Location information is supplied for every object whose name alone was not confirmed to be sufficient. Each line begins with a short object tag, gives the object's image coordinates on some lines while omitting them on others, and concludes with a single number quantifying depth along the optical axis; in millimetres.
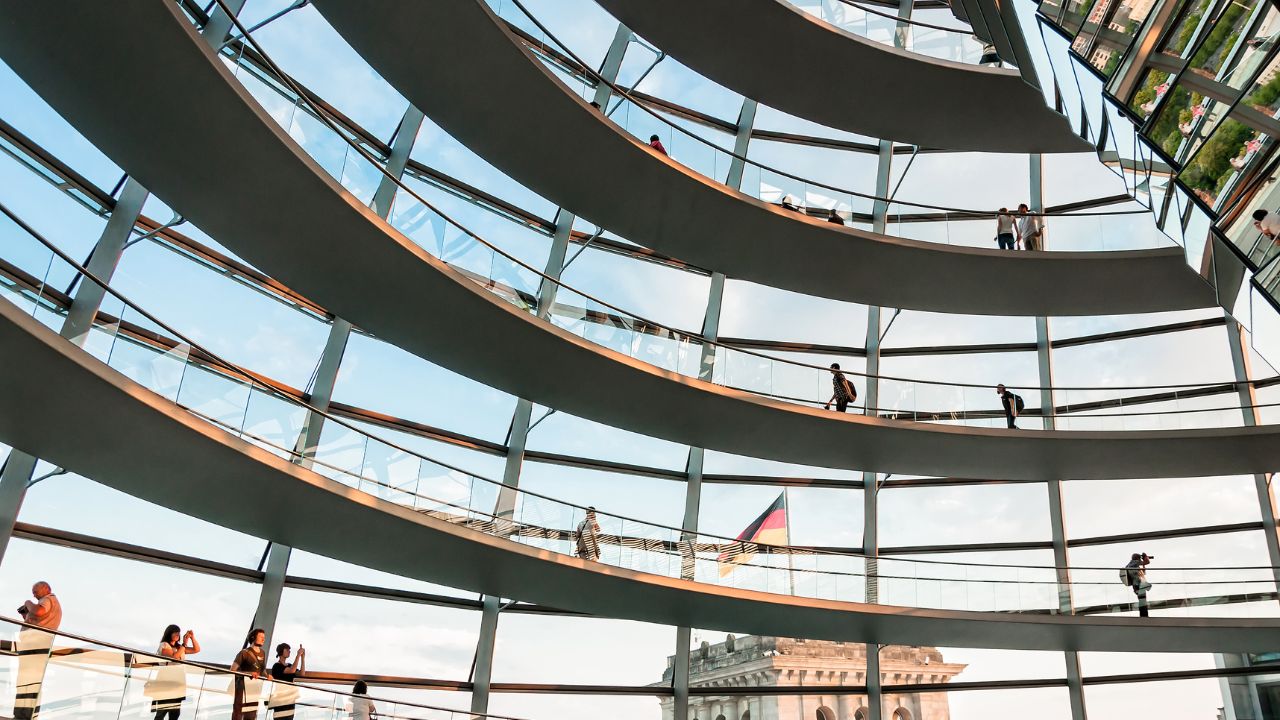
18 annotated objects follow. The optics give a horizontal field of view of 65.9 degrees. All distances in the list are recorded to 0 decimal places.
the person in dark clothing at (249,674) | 11602
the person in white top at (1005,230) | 21531
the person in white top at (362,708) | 13062
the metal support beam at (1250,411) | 20484
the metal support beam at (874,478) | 19922
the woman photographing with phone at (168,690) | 10508
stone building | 19625
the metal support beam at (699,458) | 19031
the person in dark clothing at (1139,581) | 19312
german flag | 20797
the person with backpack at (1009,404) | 20828
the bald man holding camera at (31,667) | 9266
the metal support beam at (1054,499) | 19984
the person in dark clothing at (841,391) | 20594
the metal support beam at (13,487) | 11703
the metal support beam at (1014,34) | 16672
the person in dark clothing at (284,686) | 12305
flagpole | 18125
